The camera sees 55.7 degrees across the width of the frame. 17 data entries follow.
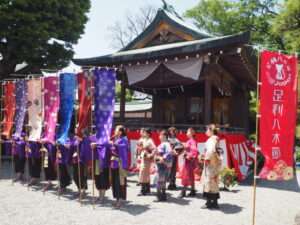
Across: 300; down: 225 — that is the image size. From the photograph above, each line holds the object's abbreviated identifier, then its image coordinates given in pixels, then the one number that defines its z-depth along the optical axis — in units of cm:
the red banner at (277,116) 482
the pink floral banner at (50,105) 746
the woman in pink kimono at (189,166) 724
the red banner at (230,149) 940
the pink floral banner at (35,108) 803
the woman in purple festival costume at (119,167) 632
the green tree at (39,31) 1294
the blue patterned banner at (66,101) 732
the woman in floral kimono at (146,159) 711
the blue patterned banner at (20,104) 884
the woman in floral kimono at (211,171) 615
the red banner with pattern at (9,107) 943
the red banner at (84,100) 664
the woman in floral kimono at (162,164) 675
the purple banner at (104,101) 646
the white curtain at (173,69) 1053
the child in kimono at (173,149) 759
